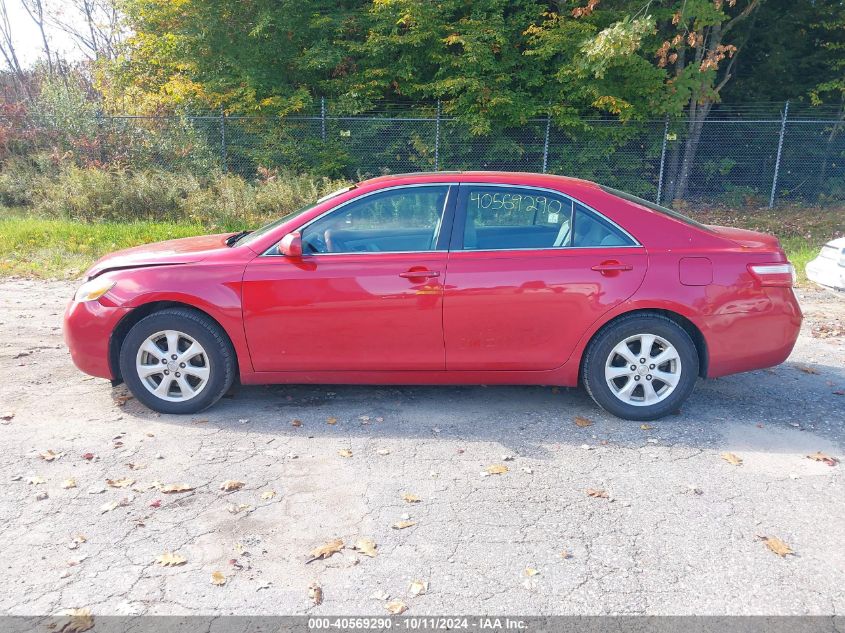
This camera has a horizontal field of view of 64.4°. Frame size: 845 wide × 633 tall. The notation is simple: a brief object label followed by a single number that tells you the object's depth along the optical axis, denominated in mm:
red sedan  4578
